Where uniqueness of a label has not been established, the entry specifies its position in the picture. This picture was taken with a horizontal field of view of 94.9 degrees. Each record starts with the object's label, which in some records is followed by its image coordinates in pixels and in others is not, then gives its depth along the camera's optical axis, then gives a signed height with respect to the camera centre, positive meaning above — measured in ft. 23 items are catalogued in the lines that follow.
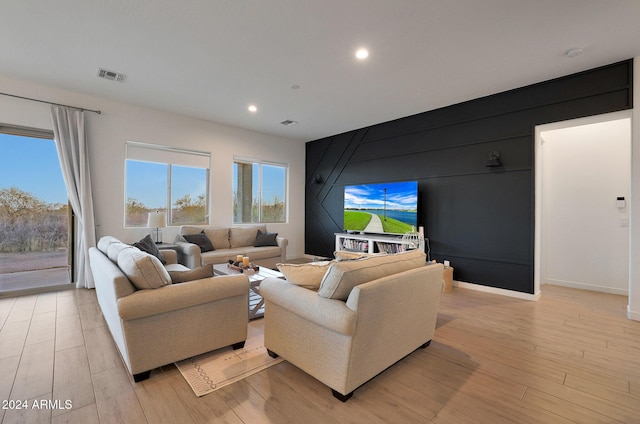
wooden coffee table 10.36 -2.40
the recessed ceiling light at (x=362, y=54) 10.10 +5.60
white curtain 13.51 +1.60
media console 16.67 -1.80
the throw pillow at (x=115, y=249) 8.16 -1.08
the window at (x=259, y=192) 20.40 +1.55
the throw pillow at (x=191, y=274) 7.36 -1.59
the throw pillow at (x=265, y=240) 18.26 -1.70
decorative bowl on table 11.33 -2.21
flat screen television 16.20 +0.37
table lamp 15.42 -0.42
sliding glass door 12.74 -0.16
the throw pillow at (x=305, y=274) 6.98 -1.47
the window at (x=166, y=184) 16.03 +1.66
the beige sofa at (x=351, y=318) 5.78 -2.31
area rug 6.51 -3.76
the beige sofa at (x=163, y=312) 6.40 -2.39
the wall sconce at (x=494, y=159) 13.71 +2.59
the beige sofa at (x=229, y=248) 15.03 -2.06
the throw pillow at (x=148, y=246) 11.78 -1.40
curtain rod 12.53 +4.94
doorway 13.80 +0.42
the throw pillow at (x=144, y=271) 6.62 -1.36
